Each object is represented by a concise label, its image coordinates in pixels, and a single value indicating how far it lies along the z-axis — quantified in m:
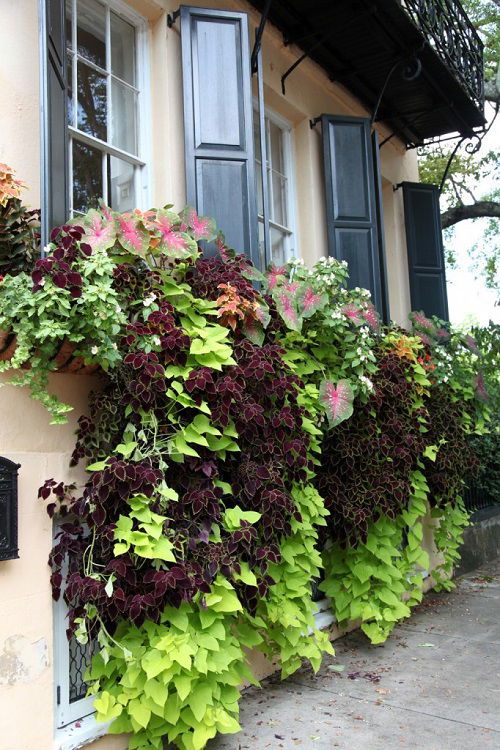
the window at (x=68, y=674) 3.21
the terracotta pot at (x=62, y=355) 2.89
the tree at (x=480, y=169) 12.09
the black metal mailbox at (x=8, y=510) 2.90
